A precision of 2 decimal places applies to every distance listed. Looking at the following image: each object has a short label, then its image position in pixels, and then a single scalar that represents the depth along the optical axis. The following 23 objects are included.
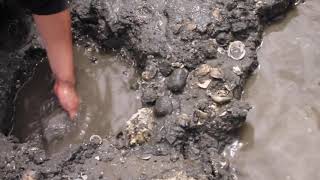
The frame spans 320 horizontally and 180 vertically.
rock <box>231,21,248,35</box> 2.58
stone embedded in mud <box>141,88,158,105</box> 2.39
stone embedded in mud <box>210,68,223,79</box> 2.39
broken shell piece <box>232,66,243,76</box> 2.45
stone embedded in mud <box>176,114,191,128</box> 2.25
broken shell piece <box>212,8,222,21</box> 2.56
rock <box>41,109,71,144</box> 2.40
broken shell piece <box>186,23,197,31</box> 2.52
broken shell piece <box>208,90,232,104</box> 2.33
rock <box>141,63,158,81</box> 2.46
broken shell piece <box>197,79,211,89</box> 2.38
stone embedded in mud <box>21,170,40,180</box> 2.12
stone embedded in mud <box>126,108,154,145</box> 2.25
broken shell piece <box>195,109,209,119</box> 2.28
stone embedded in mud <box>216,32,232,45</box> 2.53
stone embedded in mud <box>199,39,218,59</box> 2.48
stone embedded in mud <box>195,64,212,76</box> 2.41
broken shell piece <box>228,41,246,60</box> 2.51
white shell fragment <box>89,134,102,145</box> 2.25
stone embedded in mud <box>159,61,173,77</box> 2.44
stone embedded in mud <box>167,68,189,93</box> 2.38
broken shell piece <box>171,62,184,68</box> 2.45
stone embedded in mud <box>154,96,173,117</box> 2.30
